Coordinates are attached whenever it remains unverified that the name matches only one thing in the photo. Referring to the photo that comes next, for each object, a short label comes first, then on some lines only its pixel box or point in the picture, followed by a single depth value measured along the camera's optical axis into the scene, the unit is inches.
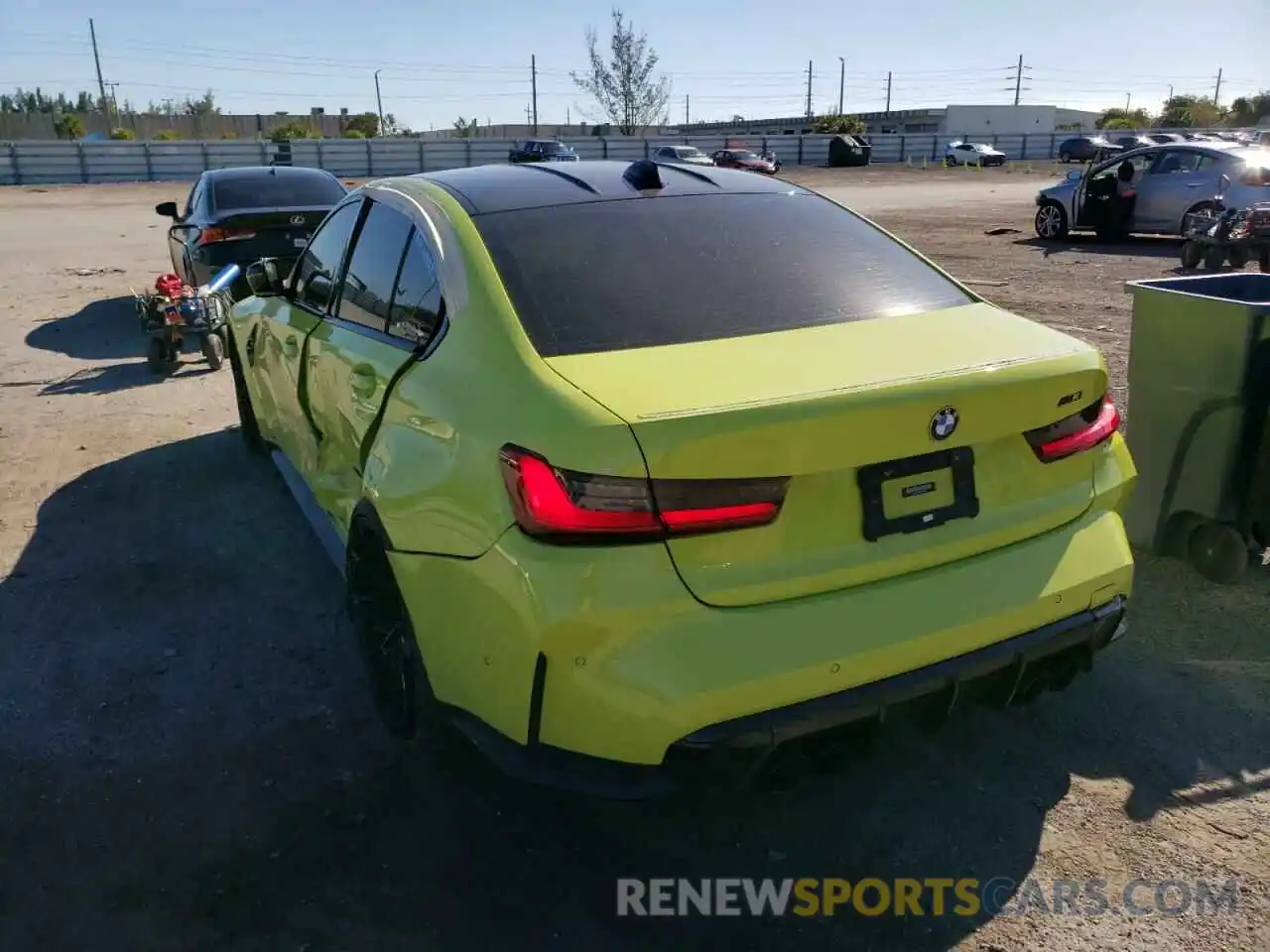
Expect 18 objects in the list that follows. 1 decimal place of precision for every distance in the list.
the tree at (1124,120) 2984.7
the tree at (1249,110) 2994.6
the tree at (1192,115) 2992.1
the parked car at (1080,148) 1927.3
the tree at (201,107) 3508.9
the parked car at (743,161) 1444.4
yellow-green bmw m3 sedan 86.5
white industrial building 3417.8
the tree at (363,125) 2938.0
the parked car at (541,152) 1470.4
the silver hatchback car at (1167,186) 567.8
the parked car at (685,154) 1406.3
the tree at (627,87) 2682.1
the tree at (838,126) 2541.8
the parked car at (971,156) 1923.0
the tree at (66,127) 2591.0
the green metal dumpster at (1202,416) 154.4
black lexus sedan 372.5
